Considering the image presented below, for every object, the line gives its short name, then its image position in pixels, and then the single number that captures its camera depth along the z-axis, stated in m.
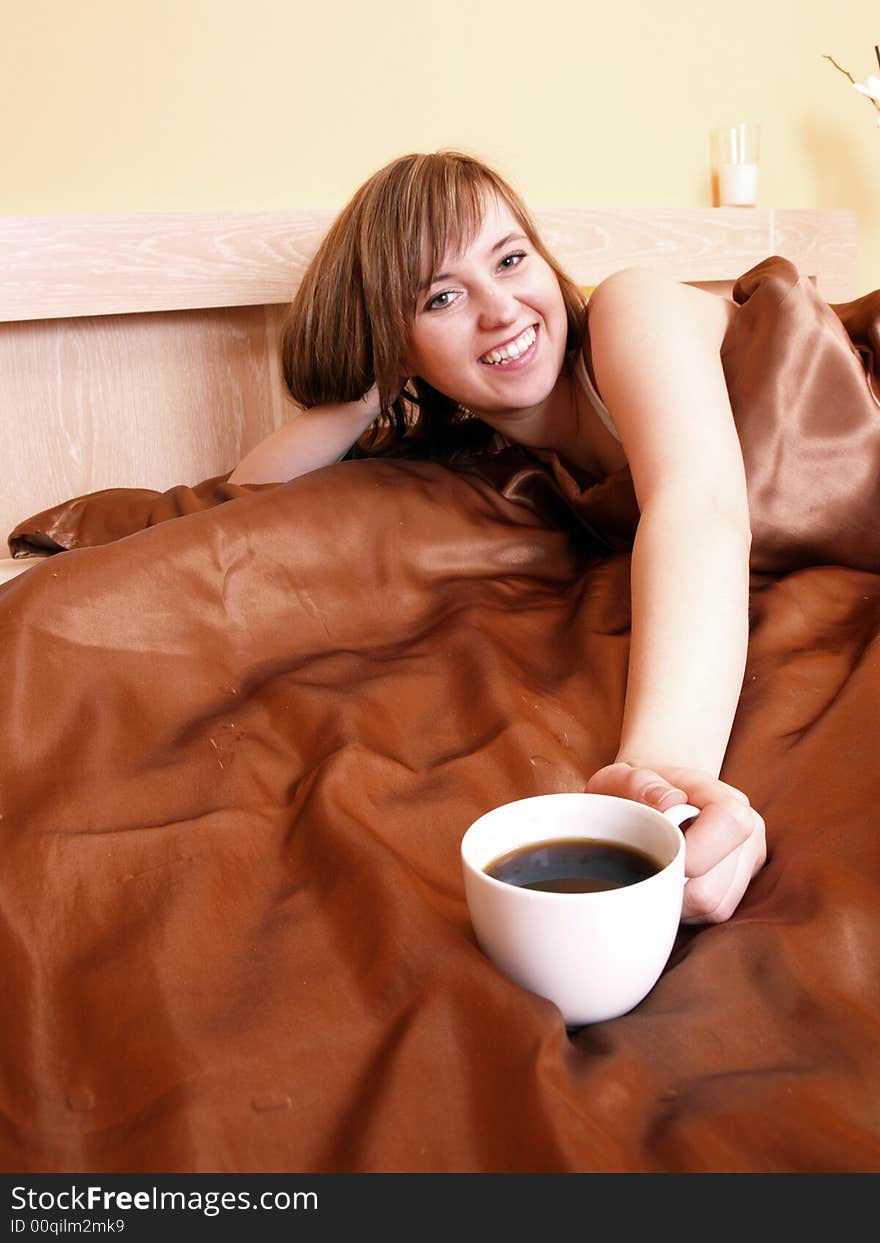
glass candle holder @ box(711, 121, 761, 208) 2.27
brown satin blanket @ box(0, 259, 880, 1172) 0.54
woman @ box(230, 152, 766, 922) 0.91
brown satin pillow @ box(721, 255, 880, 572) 1.15
